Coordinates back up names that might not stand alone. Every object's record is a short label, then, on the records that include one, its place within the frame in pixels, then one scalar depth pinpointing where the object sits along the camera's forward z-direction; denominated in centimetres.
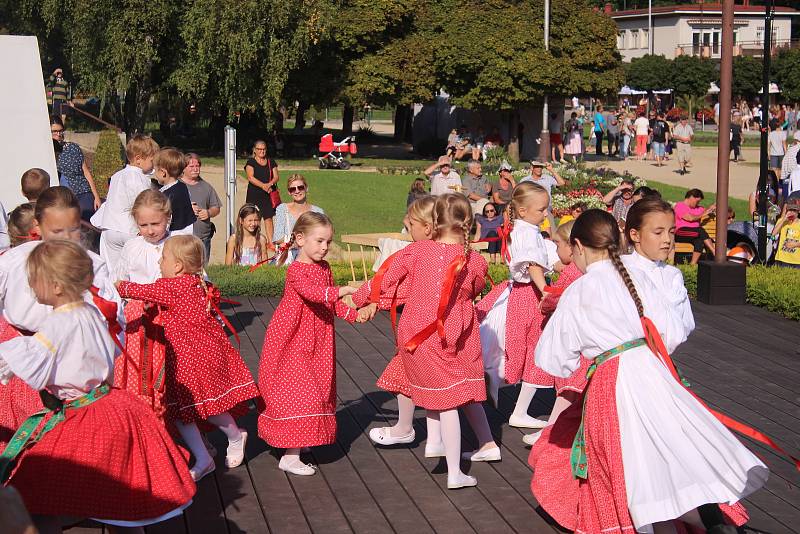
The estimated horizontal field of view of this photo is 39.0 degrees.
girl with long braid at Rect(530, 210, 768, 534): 479
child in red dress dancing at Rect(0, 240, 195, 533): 447
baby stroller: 3259
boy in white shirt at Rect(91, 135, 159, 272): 850
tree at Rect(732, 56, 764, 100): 6388
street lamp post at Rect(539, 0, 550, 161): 2998
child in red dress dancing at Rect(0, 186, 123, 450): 541
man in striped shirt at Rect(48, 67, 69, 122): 4010
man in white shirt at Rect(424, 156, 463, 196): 1698
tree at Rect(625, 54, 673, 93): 6606
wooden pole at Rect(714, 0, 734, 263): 1162
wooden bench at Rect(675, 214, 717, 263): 1466
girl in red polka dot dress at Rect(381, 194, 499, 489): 607
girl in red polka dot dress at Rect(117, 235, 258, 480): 604
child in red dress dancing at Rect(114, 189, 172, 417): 574
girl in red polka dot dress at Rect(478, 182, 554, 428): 712
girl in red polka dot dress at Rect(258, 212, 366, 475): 630
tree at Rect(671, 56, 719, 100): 6506
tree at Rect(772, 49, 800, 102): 6231
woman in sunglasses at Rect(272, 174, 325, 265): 1066
